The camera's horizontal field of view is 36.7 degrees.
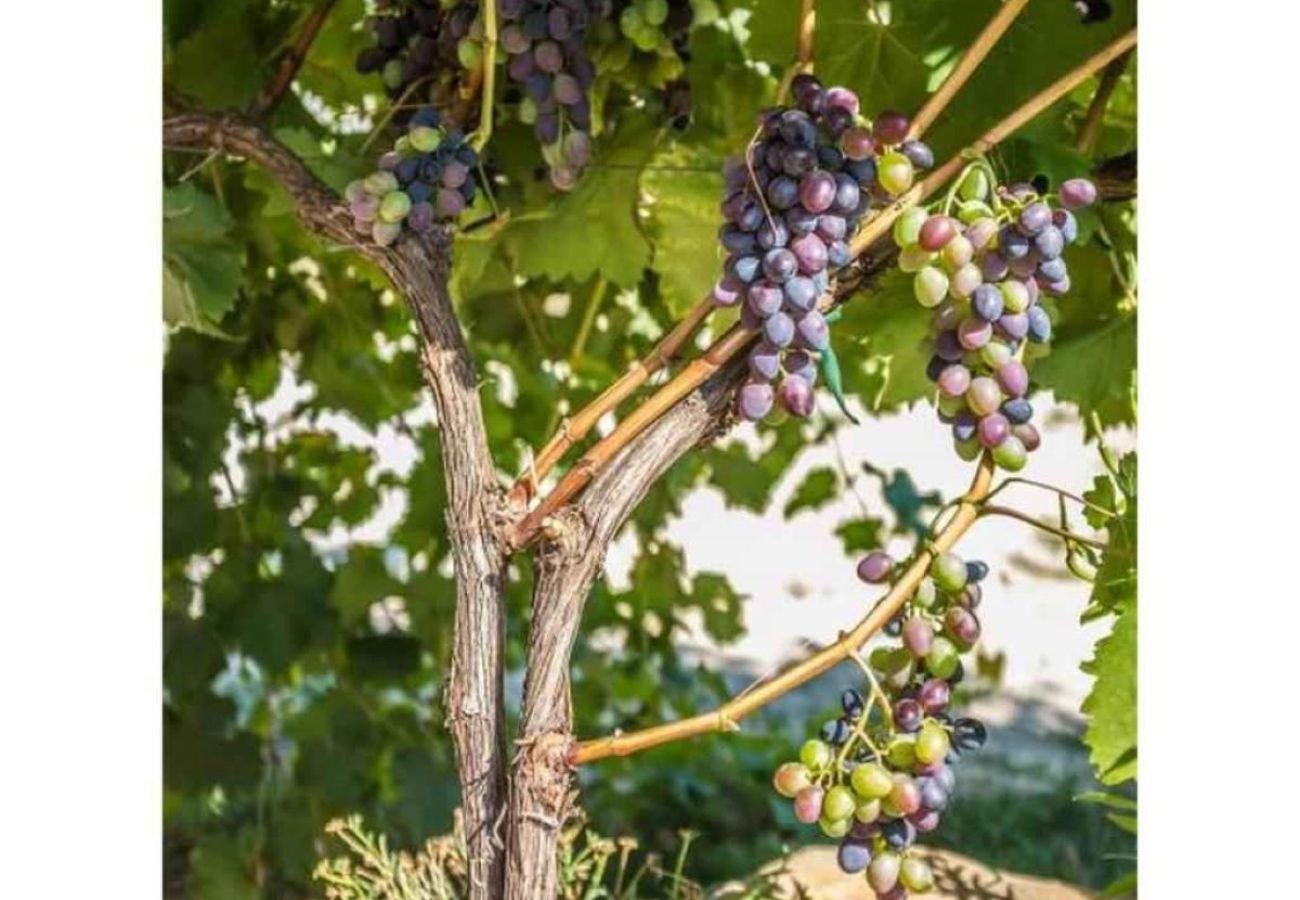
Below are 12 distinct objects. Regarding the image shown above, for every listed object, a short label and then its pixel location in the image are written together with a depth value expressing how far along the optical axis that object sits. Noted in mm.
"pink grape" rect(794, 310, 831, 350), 795
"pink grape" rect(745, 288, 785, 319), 790
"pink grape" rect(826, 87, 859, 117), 805
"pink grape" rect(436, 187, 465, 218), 938
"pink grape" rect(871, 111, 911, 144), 825
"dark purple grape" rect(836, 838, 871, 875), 810
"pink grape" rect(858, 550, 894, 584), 828
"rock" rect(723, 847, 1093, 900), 1197
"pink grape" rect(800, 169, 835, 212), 782
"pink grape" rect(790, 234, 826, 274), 787
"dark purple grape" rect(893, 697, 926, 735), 818
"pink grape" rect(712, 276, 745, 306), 811
